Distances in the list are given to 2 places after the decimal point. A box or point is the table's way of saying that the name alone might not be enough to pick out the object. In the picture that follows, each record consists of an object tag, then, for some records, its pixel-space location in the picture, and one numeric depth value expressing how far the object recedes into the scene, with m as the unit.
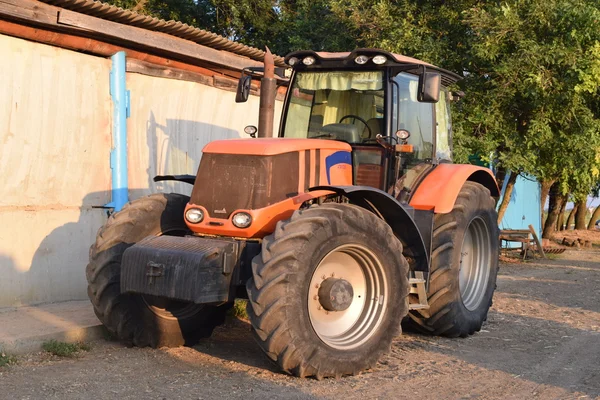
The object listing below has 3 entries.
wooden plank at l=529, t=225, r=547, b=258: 17.42
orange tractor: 5.62
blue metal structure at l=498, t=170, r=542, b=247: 20.98
